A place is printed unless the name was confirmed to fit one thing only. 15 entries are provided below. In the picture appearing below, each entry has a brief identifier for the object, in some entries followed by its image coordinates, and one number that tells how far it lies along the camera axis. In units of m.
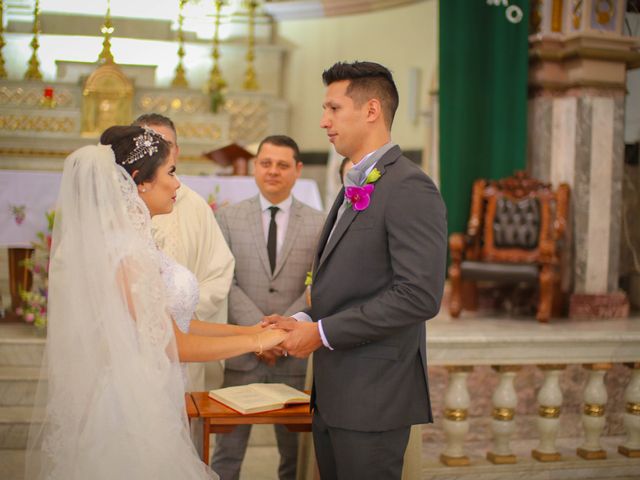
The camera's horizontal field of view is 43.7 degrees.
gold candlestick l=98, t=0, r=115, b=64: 5.77
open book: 2.88
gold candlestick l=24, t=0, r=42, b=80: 8.78
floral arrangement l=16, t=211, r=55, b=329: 5.53
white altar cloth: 5.84
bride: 2.43
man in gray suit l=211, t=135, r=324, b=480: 3.76
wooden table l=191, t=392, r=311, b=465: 2.85
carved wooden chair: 6.93
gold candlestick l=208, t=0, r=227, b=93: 9.66
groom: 2.48
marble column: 7.26
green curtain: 7.53
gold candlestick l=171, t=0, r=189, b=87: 9.88
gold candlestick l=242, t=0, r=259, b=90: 10.52
